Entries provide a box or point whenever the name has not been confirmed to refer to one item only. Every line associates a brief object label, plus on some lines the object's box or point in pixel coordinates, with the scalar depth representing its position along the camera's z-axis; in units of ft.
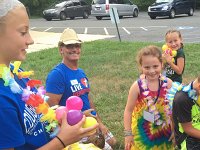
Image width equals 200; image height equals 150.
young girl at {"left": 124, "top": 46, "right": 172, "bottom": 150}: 6.83
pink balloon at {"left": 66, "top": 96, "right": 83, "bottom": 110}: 4.08
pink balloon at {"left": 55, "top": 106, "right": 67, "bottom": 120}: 3.92
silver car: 52.02
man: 6.72
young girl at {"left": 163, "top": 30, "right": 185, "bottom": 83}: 9.63
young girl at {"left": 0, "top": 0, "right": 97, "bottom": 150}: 3.35
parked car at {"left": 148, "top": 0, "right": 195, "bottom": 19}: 48.41
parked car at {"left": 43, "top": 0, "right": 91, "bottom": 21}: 56.32
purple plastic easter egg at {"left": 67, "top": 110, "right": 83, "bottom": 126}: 3.76
